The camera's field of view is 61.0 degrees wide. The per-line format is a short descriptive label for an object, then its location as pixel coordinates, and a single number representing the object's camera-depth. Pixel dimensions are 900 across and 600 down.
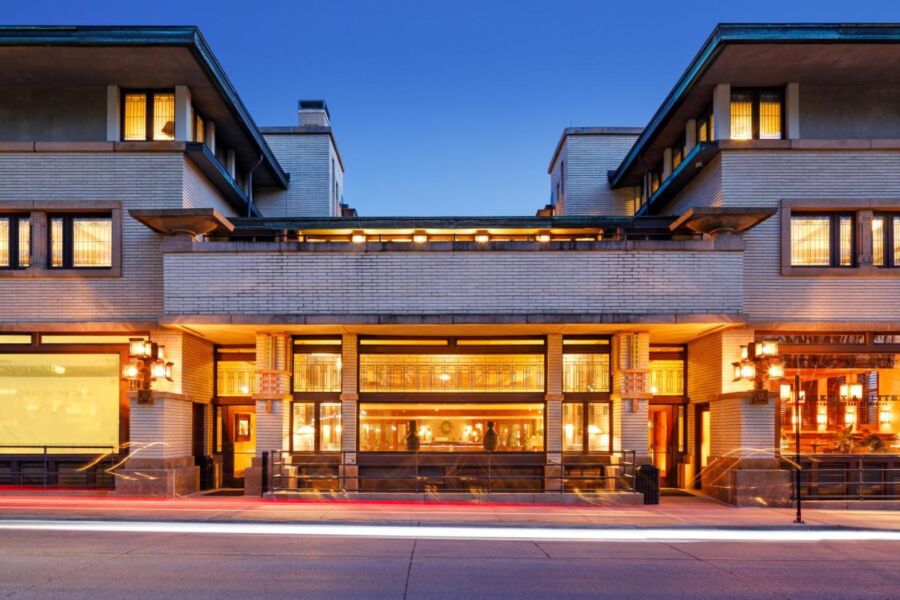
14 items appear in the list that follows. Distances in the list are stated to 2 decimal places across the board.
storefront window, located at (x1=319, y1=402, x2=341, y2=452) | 20.58
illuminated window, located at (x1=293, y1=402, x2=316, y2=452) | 20.55
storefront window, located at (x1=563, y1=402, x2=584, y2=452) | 20.69
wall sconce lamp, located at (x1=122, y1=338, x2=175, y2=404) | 18.61
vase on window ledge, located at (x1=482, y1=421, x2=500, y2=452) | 20.34
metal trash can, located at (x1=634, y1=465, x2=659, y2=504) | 18.41
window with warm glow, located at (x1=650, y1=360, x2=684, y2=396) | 22.47
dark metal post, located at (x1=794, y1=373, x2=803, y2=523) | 16.22
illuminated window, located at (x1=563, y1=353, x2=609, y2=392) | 20.77
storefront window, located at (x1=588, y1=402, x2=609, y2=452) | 20.58
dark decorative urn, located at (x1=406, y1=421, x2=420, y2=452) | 20.47
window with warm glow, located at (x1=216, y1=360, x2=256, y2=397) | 22.52
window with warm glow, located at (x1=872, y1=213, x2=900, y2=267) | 19.73
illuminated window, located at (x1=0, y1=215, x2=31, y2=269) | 20.06
